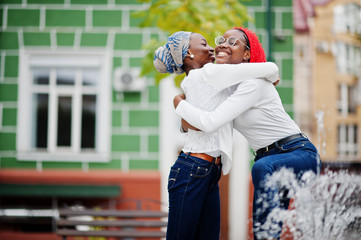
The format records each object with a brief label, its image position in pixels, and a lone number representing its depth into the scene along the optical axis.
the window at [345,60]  15.72
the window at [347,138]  16.39
